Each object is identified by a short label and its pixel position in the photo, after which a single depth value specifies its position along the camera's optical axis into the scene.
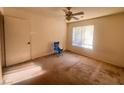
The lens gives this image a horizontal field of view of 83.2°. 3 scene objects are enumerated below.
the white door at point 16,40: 2.55
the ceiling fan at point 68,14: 2.46
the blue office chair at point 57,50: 3.92
